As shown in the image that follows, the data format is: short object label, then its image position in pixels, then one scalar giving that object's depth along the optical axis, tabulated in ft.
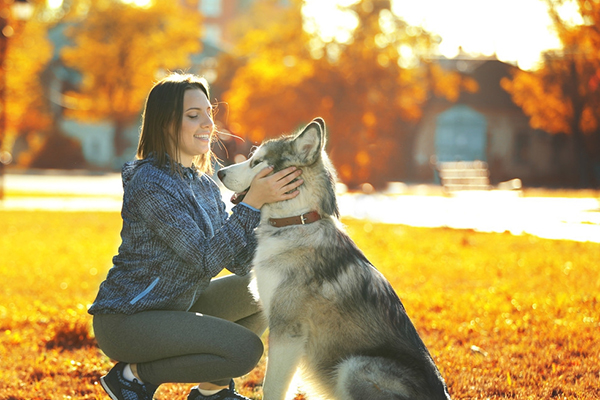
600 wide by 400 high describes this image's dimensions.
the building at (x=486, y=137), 124.77
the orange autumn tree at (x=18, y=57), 64.34
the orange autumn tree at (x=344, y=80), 72.18
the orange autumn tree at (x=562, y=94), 98.02
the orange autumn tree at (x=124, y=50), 130.62
